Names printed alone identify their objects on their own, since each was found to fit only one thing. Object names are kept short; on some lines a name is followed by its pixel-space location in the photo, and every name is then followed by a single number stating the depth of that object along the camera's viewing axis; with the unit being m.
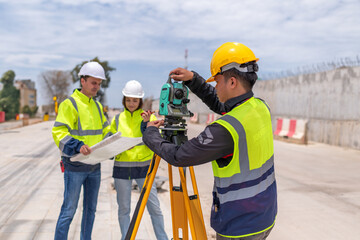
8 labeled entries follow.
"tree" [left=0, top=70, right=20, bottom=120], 57.91
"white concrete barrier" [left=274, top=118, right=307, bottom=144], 14.73
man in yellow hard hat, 1.63
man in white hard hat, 2.86
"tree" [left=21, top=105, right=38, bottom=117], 61.66
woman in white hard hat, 3.34
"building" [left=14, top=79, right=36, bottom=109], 79.31
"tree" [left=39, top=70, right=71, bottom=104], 71.68
